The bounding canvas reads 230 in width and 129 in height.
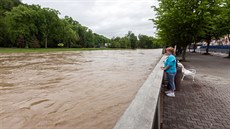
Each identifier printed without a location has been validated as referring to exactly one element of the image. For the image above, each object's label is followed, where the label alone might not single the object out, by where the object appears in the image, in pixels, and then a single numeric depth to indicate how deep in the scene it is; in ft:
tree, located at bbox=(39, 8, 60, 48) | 127.96
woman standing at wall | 13.40
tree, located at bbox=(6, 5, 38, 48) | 114.60
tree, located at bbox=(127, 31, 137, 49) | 299.78
